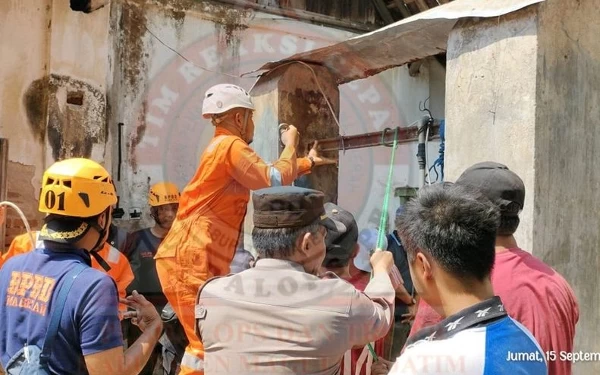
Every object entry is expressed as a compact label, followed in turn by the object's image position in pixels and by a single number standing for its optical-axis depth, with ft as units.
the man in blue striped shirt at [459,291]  4.89
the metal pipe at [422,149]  11.78
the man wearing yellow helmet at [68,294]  7.07
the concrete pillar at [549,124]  9.46
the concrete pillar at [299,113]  15.24
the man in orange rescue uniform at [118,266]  14.73
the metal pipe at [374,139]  12.25
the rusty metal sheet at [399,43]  10.34
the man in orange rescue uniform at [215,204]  12.21
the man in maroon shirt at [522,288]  6.80
